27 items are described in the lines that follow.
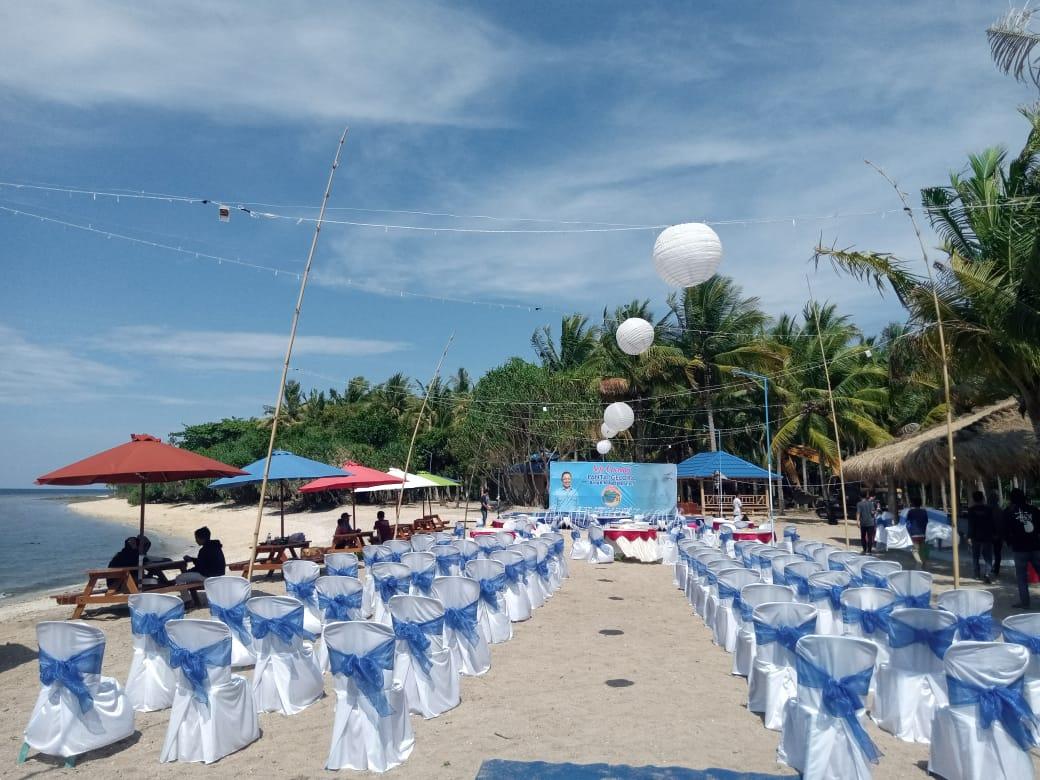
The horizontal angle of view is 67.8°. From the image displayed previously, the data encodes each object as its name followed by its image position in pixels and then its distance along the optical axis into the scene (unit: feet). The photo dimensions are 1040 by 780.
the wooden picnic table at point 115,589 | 31.45
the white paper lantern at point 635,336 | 54.34
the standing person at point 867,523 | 55.11
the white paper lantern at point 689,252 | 32.78
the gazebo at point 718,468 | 83.97
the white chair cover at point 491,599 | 27.43
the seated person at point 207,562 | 34.40
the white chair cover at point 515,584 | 31.94
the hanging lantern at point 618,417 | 69.36
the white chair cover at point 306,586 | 27.22
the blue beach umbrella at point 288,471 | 41.55
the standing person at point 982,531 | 40.60
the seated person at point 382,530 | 51.44
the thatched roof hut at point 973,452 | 50.01
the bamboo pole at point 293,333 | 26.48
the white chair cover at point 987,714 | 13.97
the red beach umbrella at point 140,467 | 30.66
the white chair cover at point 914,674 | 17.94
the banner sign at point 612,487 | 78.38
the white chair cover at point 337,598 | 23.80
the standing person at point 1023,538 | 32.27
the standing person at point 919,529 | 49.47
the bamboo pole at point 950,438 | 25.75
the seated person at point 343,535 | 48.32
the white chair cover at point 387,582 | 26.48
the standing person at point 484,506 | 80.24
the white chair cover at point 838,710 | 14.08
